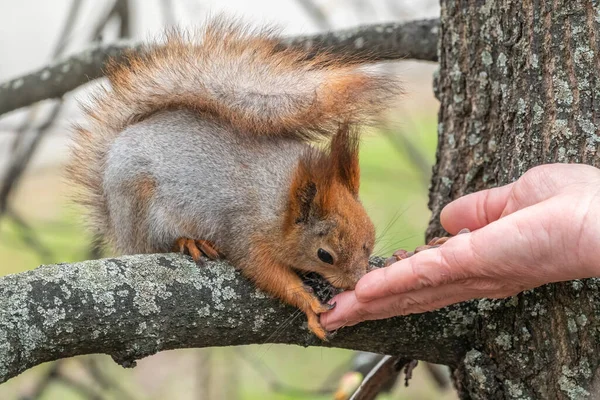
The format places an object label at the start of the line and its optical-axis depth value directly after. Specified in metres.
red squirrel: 2.31
